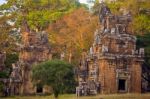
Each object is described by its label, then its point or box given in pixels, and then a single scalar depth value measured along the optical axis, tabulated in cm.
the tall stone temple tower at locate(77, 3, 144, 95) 3747
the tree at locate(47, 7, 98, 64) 5531
